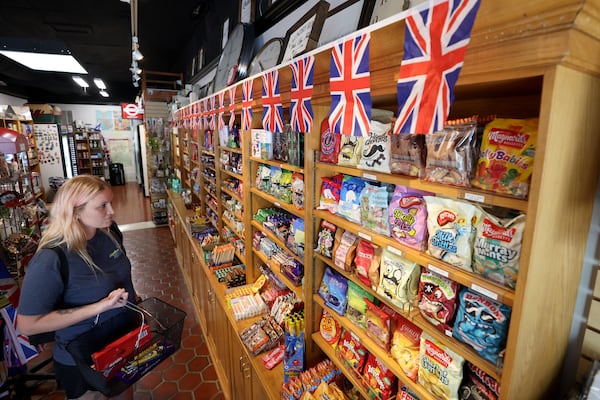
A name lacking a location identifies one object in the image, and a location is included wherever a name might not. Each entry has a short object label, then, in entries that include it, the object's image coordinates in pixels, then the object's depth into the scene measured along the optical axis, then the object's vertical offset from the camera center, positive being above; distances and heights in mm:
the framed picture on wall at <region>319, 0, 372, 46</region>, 1624 +739
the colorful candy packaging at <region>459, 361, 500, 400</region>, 961 -779
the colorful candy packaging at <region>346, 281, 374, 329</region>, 1475 -792
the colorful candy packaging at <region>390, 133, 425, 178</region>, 1131 -43
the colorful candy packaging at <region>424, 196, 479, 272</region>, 975 -281
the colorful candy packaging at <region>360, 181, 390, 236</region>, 1284 -279
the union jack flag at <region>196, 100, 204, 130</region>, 4023 +327
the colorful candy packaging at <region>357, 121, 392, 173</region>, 1261 -24
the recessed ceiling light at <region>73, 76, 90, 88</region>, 9609 +1973
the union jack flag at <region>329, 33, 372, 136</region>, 1124 +215
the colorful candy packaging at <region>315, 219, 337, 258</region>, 1633 -515
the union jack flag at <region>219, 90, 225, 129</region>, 2988 +357
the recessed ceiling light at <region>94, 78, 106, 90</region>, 10248 +2013
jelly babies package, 826 -34
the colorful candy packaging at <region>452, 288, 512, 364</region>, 896 -544
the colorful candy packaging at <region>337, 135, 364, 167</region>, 1433 -35
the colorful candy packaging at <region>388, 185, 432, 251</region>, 1132 -280
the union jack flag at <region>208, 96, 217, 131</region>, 3371 +334
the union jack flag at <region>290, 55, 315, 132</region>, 1487 +245
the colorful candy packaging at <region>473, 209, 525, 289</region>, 849 -299
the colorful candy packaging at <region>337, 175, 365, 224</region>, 1444 -264
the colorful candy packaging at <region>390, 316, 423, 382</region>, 1197 -814
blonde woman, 1568 -757
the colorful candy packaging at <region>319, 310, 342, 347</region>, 1705 -1044
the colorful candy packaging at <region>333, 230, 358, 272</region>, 1503 -528
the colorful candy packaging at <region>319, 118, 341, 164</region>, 1570 -12
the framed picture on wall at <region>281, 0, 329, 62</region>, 1920 +734
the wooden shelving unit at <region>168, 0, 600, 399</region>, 671 -15
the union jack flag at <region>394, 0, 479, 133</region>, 759 +218
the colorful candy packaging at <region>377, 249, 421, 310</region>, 1189 -539
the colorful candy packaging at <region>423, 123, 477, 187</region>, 955 -36
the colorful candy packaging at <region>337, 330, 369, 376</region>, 1496 -1045
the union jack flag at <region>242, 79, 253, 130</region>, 2258 +291
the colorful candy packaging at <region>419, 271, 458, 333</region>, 1047 -544
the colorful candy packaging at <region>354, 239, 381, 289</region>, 1353 -538
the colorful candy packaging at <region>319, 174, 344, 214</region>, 1593 -264
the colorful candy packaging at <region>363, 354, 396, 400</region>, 1336 -1043
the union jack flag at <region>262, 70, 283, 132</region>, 1846 +240
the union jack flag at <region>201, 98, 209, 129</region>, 3701 +356
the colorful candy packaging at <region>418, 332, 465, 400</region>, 1024 -774
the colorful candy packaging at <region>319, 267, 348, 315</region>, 1599 -792
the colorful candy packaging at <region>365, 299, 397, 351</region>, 1333 -795
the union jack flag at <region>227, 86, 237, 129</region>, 2650 +347
